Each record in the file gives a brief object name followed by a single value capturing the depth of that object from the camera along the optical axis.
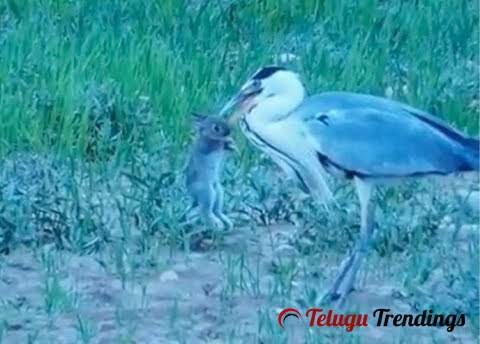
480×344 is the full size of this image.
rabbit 10.34
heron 9.40
